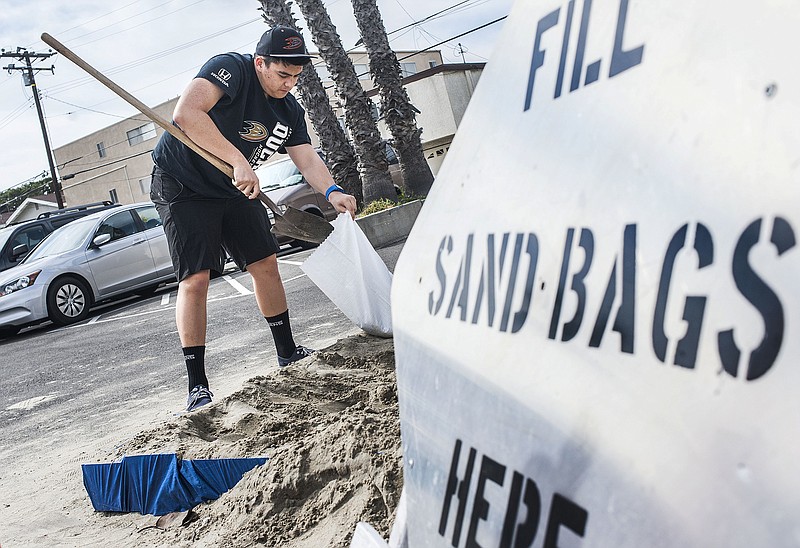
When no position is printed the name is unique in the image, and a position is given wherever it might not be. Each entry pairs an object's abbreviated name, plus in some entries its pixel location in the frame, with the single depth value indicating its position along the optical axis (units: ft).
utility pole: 109.91
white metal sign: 2.26
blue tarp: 9.00
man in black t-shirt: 12.12
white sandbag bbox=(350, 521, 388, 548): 4.98
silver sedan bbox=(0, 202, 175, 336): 34.78
